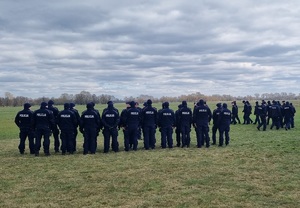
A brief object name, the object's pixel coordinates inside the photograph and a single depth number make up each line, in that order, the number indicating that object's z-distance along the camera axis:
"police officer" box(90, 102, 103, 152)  15.22
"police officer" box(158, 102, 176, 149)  16.53
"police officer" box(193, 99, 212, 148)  16.59
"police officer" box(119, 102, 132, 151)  15.96
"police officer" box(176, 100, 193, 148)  16.70
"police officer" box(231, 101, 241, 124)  29.88
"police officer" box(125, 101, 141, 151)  15.97
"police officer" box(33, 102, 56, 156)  14.77
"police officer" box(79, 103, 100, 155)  15.08
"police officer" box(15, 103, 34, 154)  15.18
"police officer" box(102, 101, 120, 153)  15.45
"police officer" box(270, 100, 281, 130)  24.92
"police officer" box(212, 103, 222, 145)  17.40
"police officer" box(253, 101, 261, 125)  26.74
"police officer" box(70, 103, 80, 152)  15.18
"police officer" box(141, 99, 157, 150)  16.33
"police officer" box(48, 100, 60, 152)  15.90
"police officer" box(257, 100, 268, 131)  24.61
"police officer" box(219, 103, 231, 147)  17.08
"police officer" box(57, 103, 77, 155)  14.95
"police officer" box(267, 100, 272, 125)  25.33
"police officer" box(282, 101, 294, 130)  24.88
